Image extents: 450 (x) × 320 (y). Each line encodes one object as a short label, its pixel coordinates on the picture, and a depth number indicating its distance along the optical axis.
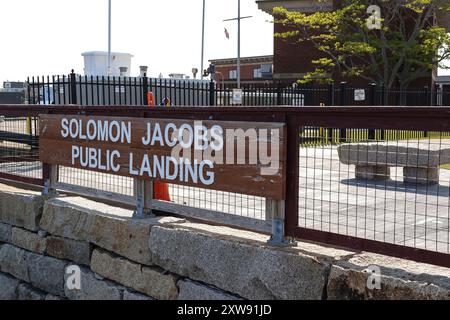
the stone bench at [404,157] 8.51
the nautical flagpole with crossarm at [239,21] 41.72
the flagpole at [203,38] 46.74
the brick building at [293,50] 39.62
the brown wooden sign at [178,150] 4.76
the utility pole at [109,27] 33.95
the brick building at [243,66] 62.60
